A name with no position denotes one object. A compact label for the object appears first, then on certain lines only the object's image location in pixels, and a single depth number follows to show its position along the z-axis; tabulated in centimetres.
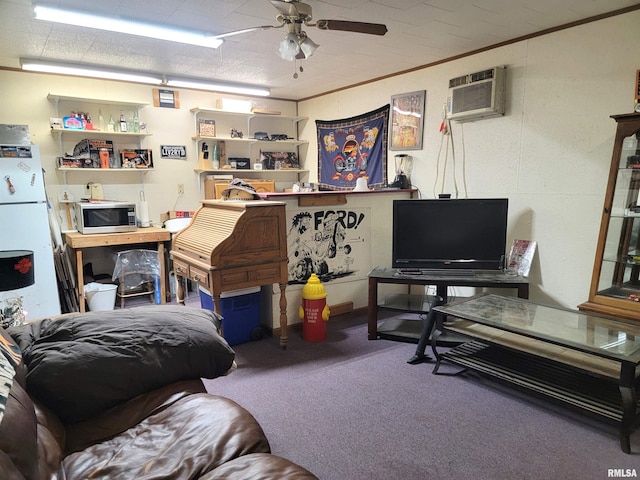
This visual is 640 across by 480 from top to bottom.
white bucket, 404
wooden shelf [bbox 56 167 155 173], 430
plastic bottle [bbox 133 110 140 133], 464
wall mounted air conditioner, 341
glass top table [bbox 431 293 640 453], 203
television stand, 312
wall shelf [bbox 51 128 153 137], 425
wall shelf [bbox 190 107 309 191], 523
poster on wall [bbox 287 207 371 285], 355
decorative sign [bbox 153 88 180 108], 484
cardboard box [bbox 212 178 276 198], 550
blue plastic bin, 322
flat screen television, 332
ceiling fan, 235
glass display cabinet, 270
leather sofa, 117
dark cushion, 142
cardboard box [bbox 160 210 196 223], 502
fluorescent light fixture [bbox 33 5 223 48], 276
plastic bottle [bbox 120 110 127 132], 456
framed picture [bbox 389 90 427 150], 420
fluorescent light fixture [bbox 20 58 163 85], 392
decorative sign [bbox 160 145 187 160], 496
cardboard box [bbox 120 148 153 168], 466
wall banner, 469
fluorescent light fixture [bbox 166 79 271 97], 471
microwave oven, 411
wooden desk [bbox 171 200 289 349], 289
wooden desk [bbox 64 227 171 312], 397
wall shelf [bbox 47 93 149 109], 419
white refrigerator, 349
